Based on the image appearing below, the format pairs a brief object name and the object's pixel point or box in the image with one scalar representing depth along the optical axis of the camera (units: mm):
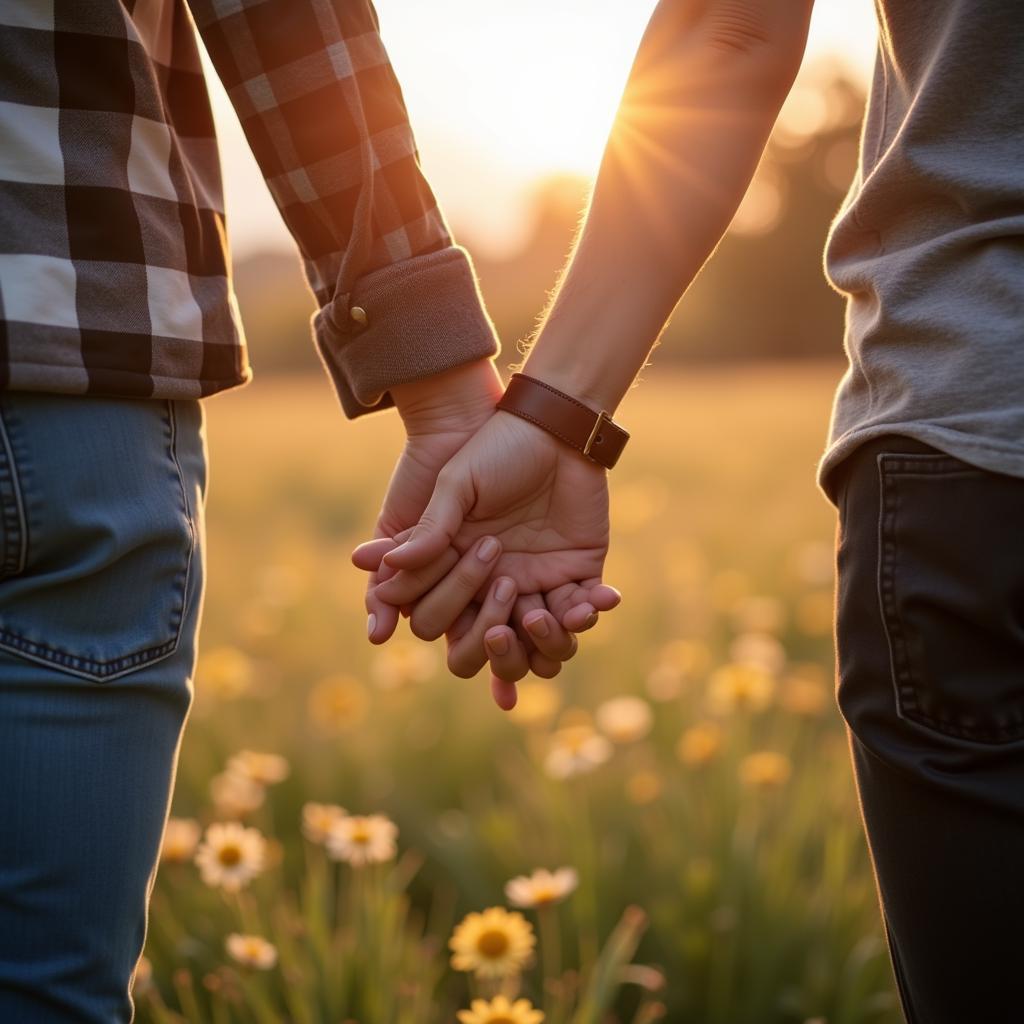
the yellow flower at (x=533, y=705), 2369
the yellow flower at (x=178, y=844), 1785
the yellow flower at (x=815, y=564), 3941
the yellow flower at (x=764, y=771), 2156
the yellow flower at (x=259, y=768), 1932
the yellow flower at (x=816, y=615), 3420
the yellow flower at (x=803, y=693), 2594
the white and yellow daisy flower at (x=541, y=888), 1605
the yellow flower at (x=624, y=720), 2246
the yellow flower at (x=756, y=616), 3162
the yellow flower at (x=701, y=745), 2234
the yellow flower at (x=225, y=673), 2359
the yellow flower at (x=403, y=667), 2619
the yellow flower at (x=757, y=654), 2809
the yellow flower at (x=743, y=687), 2332
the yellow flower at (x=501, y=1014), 1308
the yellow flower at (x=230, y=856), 1677
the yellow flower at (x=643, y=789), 2307
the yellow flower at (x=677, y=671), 2717
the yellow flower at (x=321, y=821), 1743
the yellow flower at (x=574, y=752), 2043
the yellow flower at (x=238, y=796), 1976
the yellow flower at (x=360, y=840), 1715
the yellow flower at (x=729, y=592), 3562
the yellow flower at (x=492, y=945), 1490
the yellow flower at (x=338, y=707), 2443
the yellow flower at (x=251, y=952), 1523
